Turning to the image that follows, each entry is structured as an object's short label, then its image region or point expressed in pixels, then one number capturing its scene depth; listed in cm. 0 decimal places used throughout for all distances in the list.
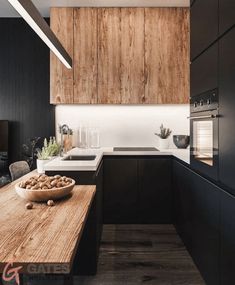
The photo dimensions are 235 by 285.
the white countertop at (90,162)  231
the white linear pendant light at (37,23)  155
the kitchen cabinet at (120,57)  376
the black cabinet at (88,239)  232
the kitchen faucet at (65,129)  359
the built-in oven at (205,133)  180
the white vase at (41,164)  251
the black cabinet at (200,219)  183
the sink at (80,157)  307
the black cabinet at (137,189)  349
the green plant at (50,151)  259
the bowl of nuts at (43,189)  150
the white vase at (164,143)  385
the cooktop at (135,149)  380
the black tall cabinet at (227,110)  153
